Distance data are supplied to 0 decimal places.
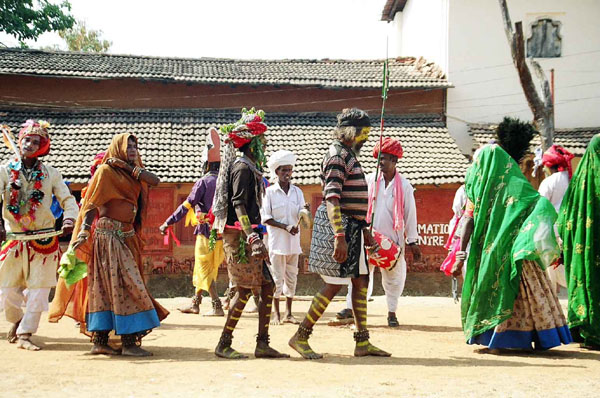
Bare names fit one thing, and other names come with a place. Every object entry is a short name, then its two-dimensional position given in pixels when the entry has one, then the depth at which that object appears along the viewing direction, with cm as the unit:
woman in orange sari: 707
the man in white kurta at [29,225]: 781
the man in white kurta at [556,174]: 941
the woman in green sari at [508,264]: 699
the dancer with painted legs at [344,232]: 679
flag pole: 729
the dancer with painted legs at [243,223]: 680
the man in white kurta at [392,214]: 956
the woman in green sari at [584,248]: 746
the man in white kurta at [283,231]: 961
